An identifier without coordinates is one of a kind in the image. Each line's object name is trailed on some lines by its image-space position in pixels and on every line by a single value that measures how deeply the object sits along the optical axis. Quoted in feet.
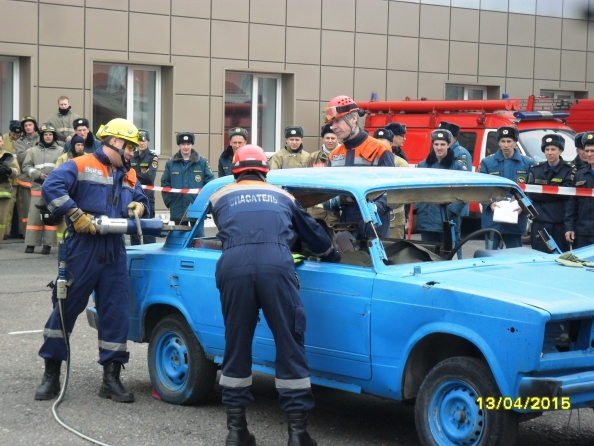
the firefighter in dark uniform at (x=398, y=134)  44.32
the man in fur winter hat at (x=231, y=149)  42.75
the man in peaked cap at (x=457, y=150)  38.99
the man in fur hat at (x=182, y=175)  44.27
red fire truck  52.70
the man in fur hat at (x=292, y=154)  43.11
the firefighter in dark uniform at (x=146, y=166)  46.89
